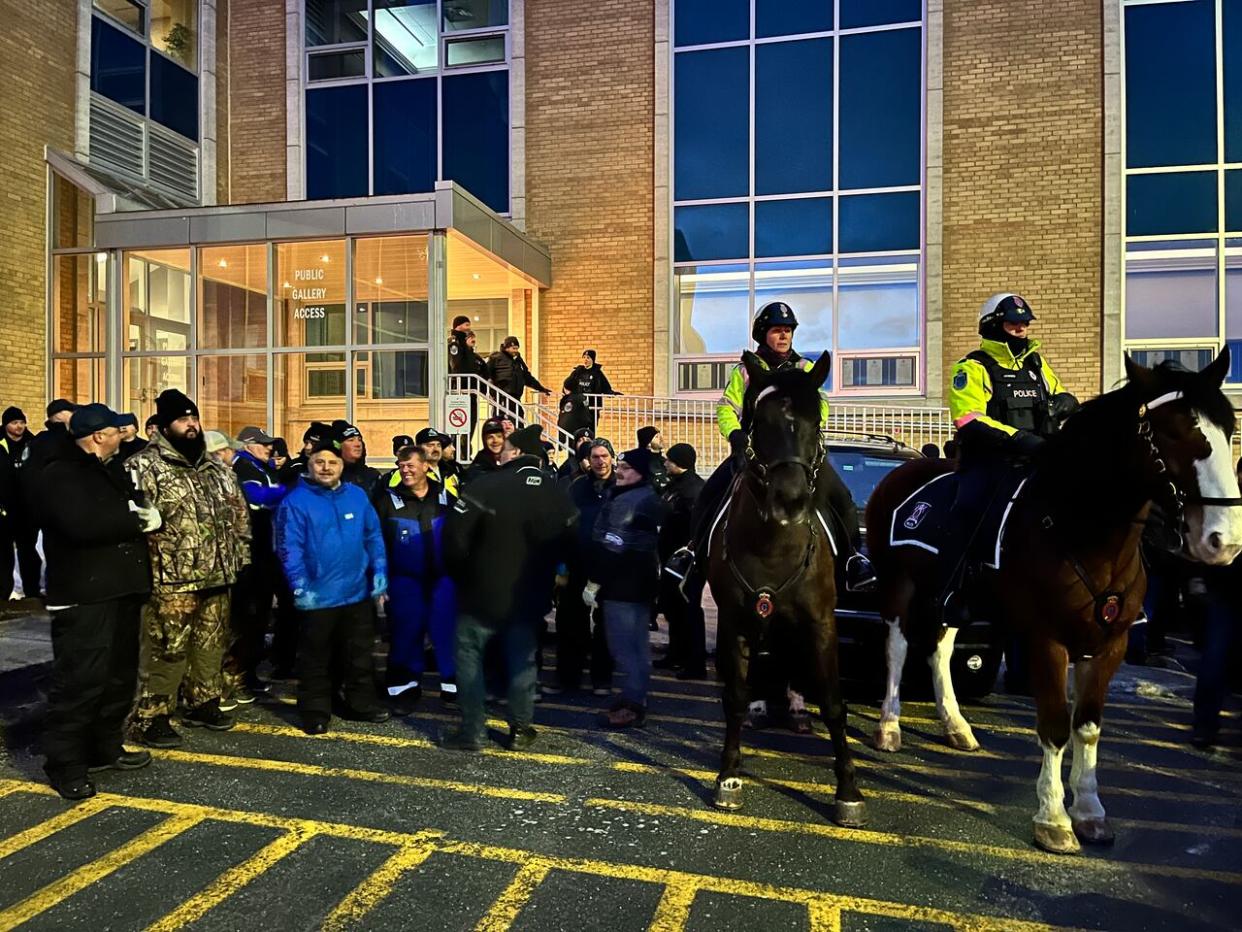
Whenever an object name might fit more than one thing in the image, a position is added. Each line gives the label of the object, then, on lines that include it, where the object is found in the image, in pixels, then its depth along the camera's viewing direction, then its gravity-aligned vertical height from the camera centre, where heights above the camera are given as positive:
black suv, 5.98 -1.41
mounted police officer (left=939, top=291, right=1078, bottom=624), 4.80 +0.27
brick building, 14.50 +5.05
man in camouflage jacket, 5.35 -0.73
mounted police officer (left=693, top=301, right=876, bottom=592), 5.01 -0.07
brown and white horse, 3.55 -0.35
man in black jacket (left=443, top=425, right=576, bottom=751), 5.41 -0.81
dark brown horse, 4.04 -0.56
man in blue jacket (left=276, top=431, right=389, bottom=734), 5.70 -0.79
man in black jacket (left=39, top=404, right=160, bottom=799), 4.62 -0.75
